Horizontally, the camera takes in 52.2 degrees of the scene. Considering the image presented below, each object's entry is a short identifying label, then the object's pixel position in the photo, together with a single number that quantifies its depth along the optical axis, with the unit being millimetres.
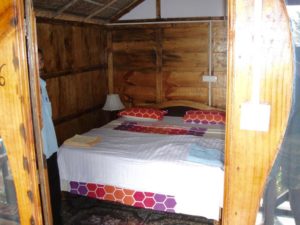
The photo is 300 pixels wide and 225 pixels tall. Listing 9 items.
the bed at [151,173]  2609
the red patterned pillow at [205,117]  4098
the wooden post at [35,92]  1302
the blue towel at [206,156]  2668
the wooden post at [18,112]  1268
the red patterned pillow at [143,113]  4328
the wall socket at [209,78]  4461
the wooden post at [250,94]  967
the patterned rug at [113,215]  2855
